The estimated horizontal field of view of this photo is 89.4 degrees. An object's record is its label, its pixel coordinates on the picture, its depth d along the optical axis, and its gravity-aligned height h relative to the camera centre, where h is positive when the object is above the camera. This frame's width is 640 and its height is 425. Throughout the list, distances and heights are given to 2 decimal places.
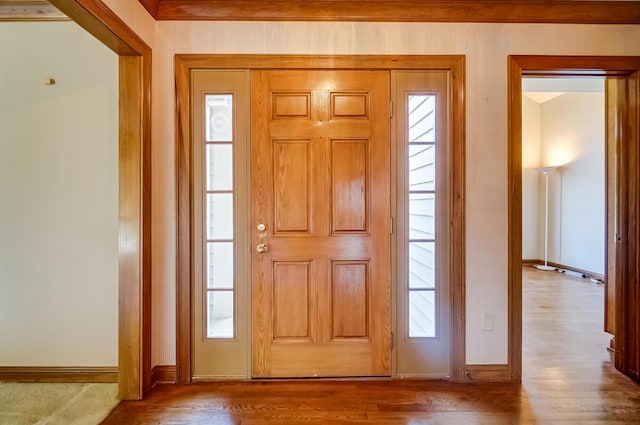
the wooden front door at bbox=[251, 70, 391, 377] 2.38 -0.10
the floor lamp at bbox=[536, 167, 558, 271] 6.81 +0.05
